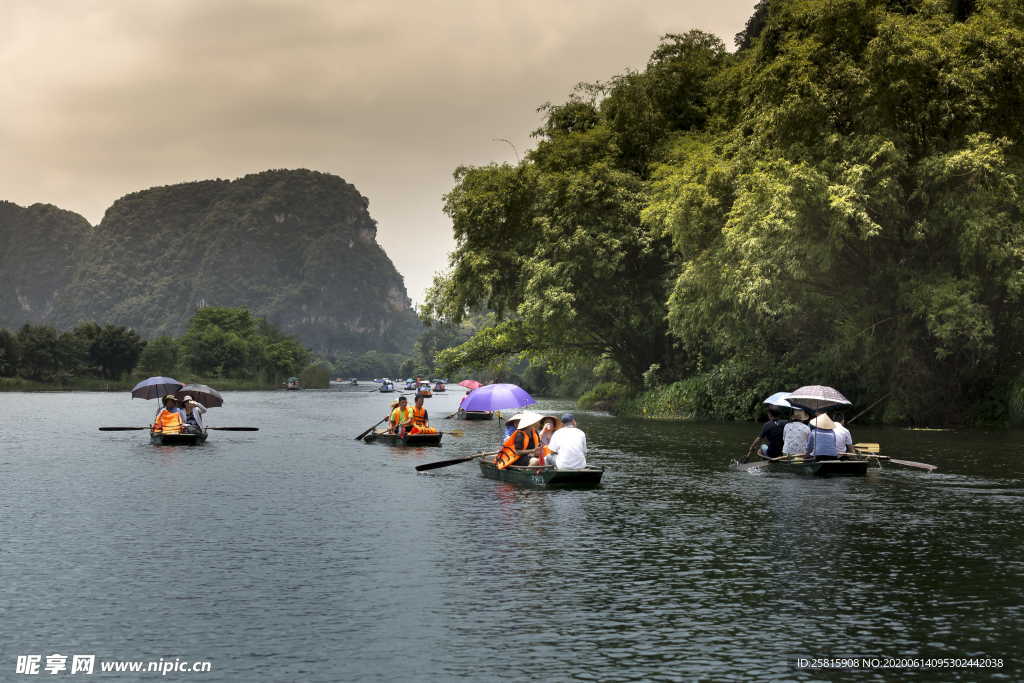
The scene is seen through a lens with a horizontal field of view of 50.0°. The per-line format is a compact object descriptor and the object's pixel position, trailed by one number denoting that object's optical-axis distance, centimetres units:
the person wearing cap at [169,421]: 4103
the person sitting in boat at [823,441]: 2889
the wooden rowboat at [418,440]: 4000
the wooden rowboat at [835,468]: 2852
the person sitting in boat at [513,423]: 2820
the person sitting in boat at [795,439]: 3042
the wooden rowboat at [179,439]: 4069
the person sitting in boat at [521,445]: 2712
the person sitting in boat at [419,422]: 4041
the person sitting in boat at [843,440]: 2970
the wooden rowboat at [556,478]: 2495
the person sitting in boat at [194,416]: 4191
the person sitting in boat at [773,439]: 3078
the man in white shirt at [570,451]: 2509
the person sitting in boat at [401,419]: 4101
